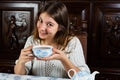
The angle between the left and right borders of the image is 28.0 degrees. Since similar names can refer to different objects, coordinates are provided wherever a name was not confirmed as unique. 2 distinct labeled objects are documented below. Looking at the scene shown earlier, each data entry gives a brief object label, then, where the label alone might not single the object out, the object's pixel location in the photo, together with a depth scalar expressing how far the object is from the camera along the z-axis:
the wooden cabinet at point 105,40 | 2.33
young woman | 1.32
